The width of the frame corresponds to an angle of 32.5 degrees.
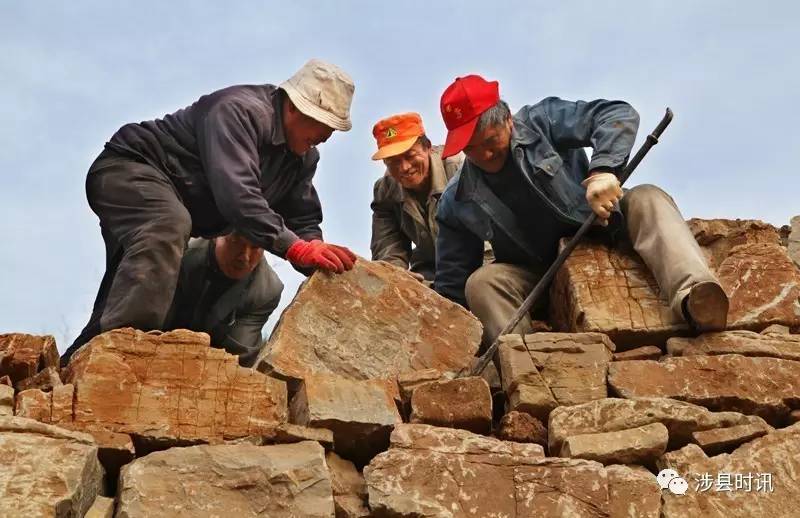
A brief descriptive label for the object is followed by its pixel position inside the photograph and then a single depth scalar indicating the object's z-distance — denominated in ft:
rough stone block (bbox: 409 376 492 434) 19.02
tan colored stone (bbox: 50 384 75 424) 17.81
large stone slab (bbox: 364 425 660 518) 17.30
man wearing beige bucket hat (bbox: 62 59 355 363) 20.71
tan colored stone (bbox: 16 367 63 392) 18.78
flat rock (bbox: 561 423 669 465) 18.25
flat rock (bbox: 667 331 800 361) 20.25
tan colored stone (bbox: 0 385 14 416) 17.78
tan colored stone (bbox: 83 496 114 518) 16.67
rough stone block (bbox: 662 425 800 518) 17.60
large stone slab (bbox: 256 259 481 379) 19.77
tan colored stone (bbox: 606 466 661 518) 17.38
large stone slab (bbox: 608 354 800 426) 19.53
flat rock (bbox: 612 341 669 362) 20.53
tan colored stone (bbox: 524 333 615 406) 19.57
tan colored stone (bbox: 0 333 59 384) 19.34
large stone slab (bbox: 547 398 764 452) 18.78
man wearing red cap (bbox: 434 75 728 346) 21.85
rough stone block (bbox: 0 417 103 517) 16.07
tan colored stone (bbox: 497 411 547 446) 18.98
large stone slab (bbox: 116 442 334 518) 16.63
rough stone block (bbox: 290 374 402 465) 18.45
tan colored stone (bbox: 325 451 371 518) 17.46
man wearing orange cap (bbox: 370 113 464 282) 27.12
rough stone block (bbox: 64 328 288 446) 17.98
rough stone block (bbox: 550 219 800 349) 20.93
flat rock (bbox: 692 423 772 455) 18.65
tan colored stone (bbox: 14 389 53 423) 17.75
